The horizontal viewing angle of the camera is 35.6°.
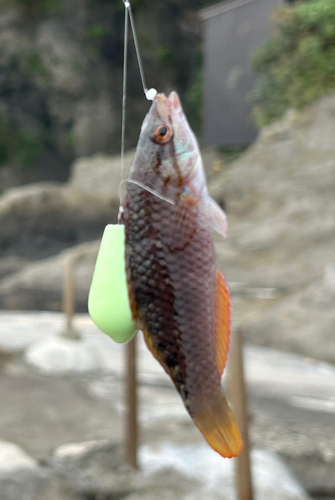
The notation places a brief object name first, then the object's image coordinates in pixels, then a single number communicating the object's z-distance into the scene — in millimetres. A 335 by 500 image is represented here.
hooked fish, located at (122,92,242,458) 771
